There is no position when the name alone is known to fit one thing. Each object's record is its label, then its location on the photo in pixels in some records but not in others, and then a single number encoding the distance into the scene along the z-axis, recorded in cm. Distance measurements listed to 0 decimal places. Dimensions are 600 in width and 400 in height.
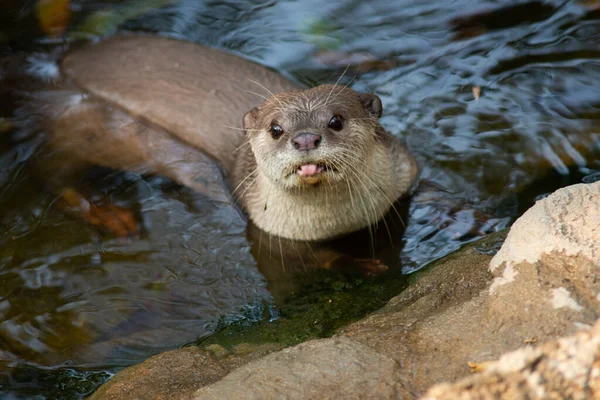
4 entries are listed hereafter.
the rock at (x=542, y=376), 313
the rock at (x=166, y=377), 339
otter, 357
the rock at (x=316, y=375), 334
